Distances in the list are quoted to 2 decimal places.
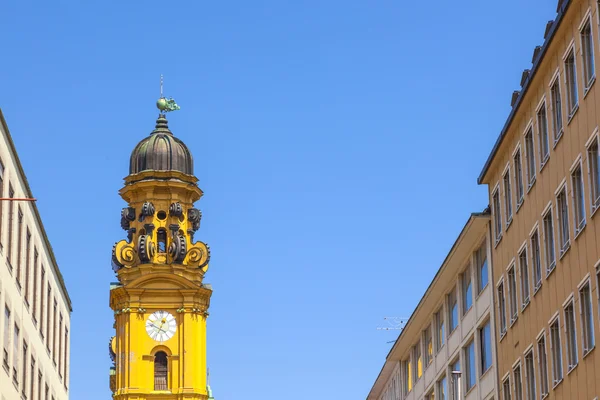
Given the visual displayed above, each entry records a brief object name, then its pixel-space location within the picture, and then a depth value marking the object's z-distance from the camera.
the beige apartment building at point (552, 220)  40.78
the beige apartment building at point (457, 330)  56.59
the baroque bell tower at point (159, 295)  123.81
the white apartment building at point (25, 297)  53.53
